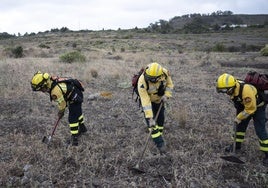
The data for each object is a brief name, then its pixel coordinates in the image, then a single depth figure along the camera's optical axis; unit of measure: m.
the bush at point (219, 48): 26.67
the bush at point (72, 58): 17.12
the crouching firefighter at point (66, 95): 5.78
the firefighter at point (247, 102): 5.05
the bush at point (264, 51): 20.86
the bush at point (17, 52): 20.83
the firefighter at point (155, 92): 5.20
